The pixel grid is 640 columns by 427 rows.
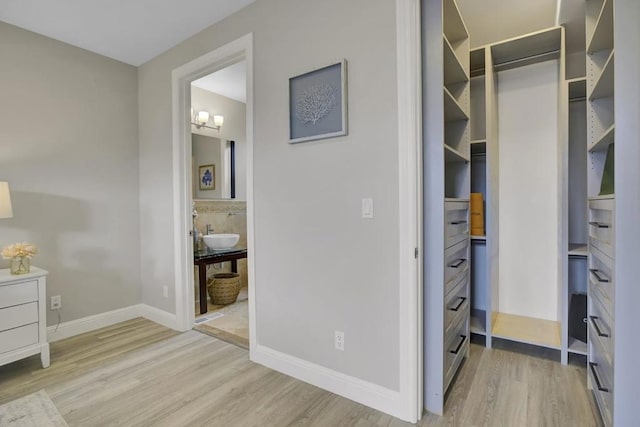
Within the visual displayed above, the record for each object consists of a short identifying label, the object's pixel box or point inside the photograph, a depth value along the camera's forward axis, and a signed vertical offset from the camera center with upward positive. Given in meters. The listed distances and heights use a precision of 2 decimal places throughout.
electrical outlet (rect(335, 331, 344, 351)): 1.85 -0.75
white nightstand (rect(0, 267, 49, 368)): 2.03 -0.67
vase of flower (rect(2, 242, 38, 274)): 2.11 -0.27
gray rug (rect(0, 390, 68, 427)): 1.64 -1.06
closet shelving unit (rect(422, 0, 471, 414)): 1.63 -0.12
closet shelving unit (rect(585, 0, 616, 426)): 1.38 -0.04
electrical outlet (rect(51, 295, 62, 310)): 2.64 -0.73
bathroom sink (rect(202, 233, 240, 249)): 3.46 -0.31
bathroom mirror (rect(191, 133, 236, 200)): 3.83 +0.56
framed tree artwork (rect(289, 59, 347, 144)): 1.80 +0.64
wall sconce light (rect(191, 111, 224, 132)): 3.77 +1.12
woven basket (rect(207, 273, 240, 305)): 3.53 -0.86
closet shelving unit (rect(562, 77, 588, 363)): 2.41 +0.15
